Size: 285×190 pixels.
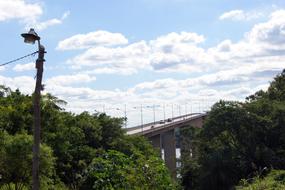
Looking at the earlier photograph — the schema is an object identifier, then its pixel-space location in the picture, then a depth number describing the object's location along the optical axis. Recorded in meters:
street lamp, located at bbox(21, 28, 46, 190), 12.16
